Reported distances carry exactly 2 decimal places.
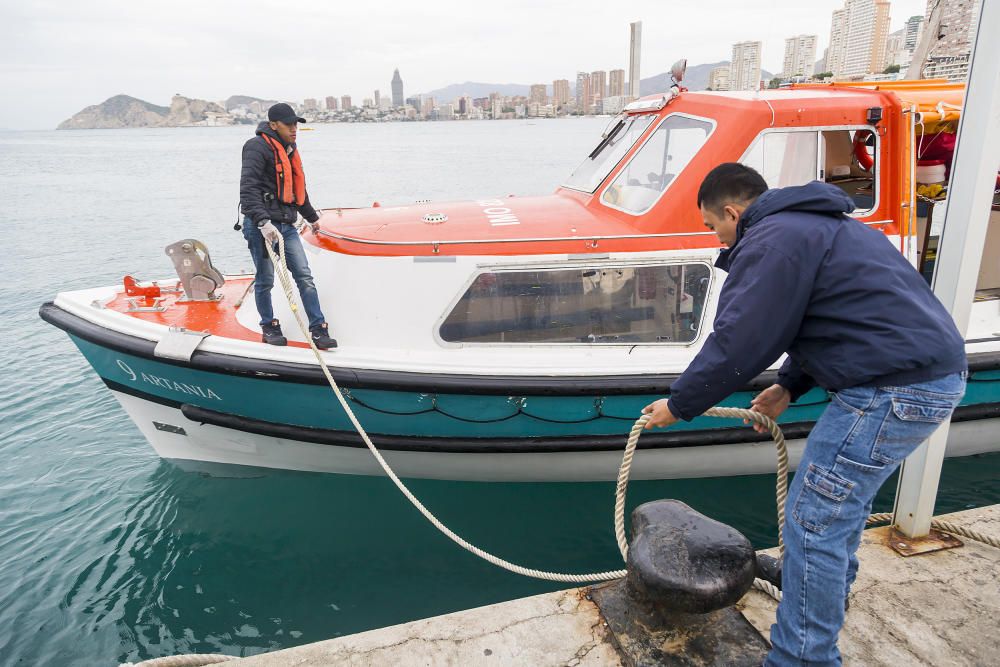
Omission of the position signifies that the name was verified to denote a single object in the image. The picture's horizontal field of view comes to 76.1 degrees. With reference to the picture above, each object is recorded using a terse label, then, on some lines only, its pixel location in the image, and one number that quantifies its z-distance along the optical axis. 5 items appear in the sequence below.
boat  3.96
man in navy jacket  1.69
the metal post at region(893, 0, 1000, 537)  2.26
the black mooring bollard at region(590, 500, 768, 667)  2.12
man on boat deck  4.05
